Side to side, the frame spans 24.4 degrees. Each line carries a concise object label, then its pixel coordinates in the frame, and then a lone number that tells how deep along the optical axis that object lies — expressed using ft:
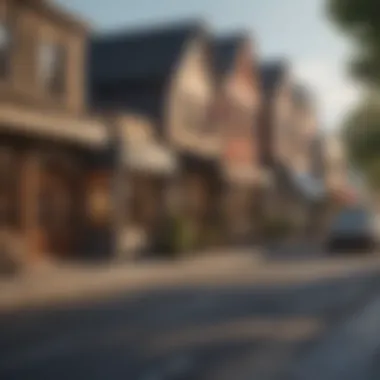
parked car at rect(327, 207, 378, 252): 107.76
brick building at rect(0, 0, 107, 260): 76.69
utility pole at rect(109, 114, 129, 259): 85.71
